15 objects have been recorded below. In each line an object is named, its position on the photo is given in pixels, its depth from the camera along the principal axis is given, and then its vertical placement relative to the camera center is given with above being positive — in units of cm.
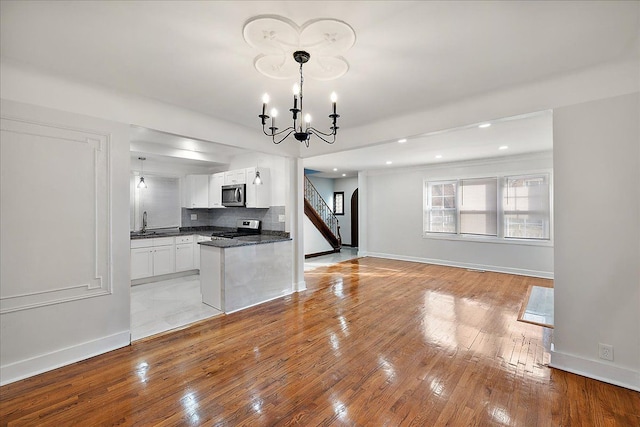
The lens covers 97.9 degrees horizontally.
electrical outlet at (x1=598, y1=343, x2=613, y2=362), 238 -120
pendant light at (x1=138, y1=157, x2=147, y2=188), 569 +81
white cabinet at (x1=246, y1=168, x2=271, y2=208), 525 +42
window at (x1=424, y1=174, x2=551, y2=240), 593 +12
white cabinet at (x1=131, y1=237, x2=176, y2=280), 516 -84
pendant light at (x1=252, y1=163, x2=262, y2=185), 511 +63
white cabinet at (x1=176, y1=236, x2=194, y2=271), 579 -84
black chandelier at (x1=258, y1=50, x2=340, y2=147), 206 +88
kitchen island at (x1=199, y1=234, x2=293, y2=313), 398 -90
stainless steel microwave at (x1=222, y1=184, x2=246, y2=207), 549 +38
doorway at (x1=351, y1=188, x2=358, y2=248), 1049 -27
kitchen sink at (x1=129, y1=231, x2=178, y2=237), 548 -41
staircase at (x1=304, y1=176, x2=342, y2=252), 837 -9
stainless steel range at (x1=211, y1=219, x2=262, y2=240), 555 -36
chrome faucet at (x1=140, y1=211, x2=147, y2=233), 595 -18
